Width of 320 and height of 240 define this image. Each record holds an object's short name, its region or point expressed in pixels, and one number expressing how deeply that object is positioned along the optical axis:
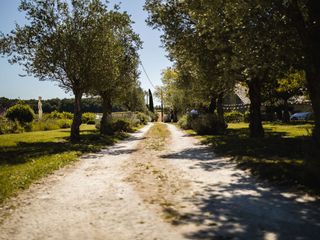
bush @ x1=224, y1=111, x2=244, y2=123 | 60.19
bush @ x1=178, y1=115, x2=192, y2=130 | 40.68
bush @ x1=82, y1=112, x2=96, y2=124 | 65.78
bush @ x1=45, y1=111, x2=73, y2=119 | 62.00
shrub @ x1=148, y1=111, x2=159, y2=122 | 92.09
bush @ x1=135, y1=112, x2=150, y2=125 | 61.03
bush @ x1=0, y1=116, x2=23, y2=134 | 34.59
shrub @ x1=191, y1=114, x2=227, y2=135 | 29.73
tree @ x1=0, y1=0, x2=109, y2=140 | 24.23
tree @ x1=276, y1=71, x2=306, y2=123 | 38.16
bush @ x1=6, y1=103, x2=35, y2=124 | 41.25
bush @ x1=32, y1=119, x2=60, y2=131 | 41.05
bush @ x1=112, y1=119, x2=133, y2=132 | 37.12
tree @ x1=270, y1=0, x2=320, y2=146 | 13.09
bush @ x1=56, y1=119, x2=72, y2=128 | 48.35
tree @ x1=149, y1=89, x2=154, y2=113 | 115.06
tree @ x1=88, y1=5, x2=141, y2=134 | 25.17
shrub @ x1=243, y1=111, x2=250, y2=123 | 56.28
